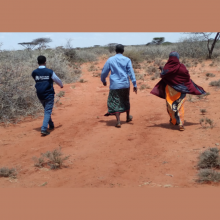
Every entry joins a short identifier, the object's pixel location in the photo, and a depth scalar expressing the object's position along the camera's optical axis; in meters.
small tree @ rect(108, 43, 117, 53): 36.63
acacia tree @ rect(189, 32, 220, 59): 21.83
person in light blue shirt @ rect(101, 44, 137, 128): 6.52
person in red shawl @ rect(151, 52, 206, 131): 6.12
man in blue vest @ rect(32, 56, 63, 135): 6.30
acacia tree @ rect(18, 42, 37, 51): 30.36
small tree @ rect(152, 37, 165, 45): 49.42
